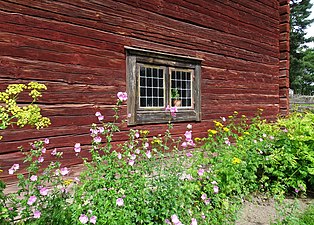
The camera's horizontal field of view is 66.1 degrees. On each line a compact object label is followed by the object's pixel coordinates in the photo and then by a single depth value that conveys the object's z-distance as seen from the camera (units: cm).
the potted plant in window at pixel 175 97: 508
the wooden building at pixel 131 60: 342
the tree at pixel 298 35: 3506
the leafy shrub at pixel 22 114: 181
